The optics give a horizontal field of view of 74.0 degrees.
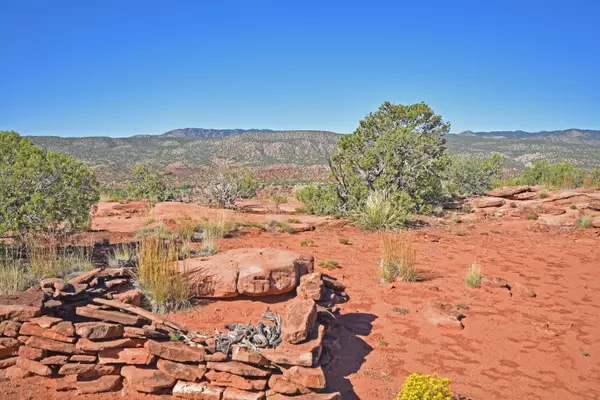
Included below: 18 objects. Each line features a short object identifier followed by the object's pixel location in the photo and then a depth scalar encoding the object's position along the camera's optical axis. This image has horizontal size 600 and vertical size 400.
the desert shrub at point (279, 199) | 23.08
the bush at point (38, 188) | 6.89
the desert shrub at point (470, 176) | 23.61
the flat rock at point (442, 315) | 6.04
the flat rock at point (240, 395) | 3.97
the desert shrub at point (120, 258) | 7.06
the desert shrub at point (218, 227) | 10.66
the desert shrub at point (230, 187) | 20.42
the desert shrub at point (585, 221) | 13.95
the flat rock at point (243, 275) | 6.23
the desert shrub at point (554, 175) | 23.45
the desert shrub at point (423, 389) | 3.64
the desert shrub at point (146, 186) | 23.48
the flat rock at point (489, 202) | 18.77
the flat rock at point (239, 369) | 4.10
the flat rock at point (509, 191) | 20.47
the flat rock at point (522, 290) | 7.37
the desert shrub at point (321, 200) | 16.30
